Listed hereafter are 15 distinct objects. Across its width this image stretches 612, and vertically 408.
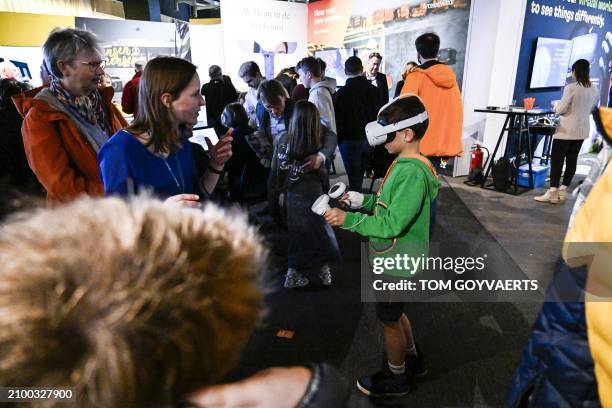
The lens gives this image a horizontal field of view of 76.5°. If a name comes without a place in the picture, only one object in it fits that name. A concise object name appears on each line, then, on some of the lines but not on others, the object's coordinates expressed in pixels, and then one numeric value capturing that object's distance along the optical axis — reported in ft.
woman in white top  14.93
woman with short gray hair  5.16
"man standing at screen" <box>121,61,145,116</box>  16.26
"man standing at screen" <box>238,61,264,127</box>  14.83
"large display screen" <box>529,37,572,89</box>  19.17
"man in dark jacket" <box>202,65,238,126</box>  17.61
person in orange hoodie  11.35
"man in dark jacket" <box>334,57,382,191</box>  13.78
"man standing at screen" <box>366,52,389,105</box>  16.49
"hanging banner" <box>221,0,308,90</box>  21.54
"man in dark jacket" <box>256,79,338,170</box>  10.03
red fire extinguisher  18.42
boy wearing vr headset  5.11
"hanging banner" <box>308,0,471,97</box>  18.54
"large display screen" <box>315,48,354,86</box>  24.82
